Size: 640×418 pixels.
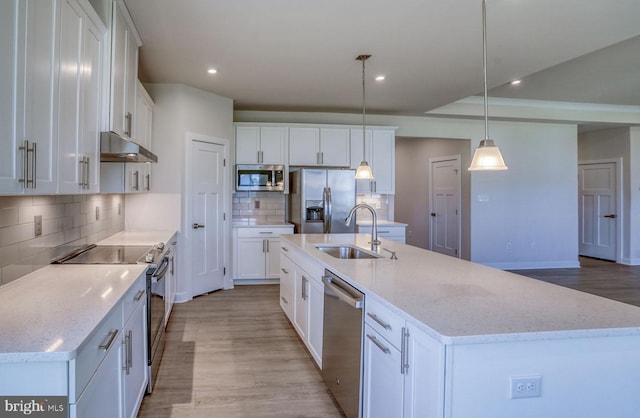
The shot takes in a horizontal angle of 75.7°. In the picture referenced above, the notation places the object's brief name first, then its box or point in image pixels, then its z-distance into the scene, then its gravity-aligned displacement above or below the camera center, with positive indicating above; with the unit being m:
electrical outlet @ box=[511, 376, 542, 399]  1.43 -0.61
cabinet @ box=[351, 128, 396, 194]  6.19 +0.83
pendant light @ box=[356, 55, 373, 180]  3.96 +0.40
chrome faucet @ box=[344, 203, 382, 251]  3.25 -0.19
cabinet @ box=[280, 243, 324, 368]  2.88 -0.68
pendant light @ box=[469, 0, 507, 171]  2.36 +0.31
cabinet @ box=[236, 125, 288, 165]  5.88 +0.95
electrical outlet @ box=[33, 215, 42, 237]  2.29 -0.09
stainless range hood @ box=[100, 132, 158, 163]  2.60 +0.41
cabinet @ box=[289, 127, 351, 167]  6.04 +0.95
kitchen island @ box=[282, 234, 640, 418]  1.39 -0.52
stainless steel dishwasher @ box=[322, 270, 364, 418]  2.12 -0.75
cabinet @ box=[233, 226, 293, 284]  5.72 -0.57
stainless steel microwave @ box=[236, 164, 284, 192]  5.86 +0.48
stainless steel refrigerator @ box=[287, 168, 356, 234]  5.62 +0.16
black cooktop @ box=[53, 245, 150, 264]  2.60 -0.31
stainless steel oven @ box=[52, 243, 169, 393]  2.56 -0.36
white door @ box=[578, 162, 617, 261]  8.11 +0.04
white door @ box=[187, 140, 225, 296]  5.02 -0.08
